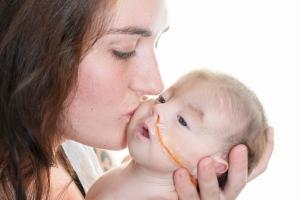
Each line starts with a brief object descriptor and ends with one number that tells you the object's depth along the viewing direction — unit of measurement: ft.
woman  3.05
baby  3.33
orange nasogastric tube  3.37
